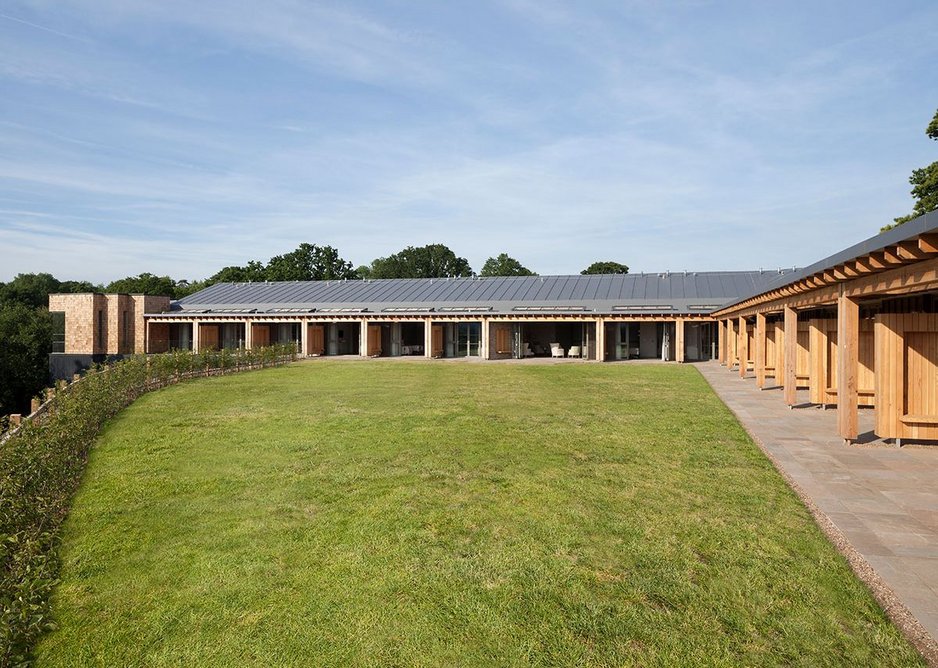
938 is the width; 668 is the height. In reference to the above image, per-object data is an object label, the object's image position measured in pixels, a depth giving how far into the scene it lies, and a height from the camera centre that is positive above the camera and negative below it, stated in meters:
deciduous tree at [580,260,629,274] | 86.57 +9.52
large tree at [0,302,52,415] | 37.53 -1.78
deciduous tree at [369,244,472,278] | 91.56 +10.67
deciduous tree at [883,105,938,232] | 22.69 +5.74
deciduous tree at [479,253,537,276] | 94.19 +10.39
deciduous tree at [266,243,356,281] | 78.62 +9.67
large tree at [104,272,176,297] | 71.12 +5.60
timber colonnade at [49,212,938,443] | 30.77 +0.63
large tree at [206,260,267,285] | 76.12 +7.49
